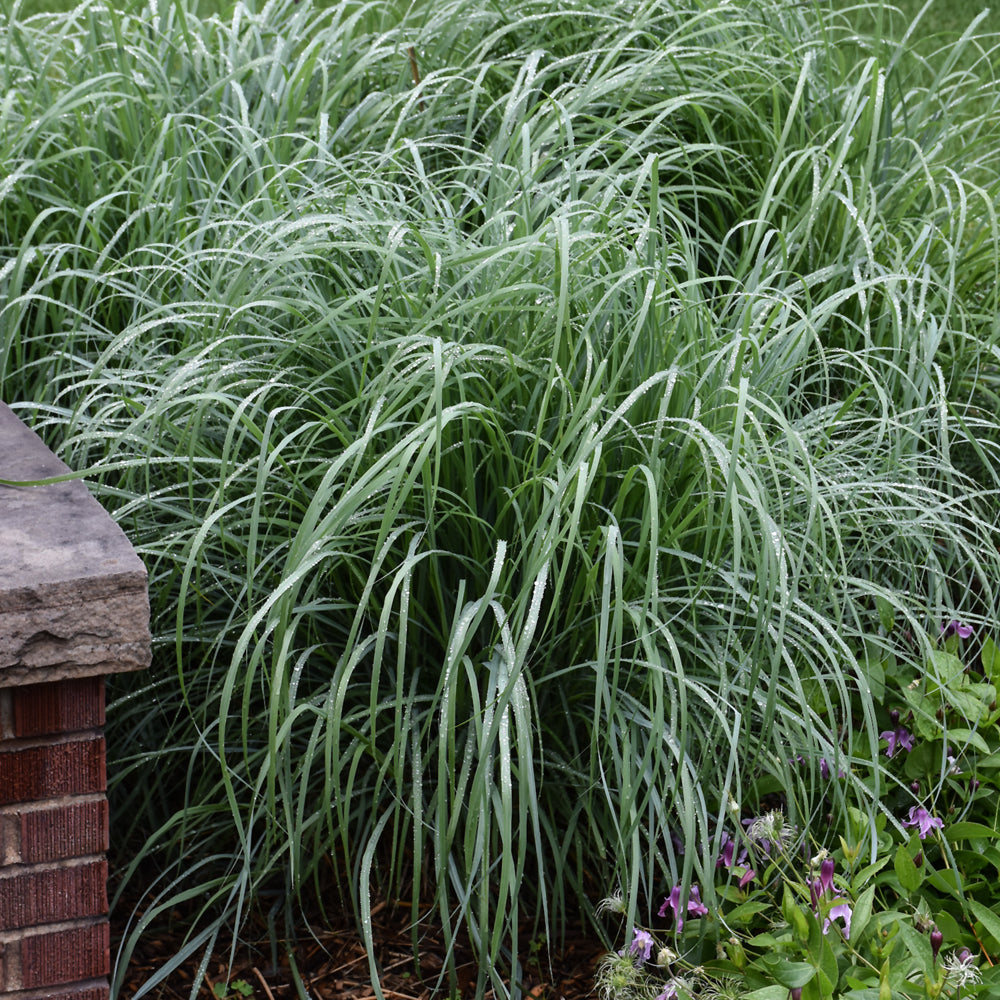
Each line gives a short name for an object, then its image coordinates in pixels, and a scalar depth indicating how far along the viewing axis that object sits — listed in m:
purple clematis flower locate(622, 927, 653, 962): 2.99
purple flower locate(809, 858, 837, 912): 2.87
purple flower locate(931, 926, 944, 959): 2.87
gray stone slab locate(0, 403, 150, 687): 2.80
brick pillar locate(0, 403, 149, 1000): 2.81
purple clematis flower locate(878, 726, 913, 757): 3.31
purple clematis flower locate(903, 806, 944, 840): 3.16
